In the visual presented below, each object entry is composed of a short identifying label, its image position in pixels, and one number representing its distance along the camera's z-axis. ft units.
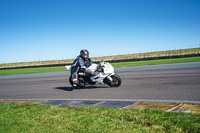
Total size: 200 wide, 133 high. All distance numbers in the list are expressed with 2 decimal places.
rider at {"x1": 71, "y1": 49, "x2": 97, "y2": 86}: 28.84
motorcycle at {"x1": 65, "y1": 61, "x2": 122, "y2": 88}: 27.81
